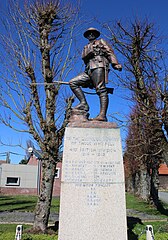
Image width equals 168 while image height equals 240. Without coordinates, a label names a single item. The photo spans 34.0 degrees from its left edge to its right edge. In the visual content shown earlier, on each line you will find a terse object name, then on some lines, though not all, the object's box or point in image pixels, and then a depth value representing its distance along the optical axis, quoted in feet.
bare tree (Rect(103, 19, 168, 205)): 39.09
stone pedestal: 16.28
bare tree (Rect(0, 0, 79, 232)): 30.27
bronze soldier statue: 19.67
